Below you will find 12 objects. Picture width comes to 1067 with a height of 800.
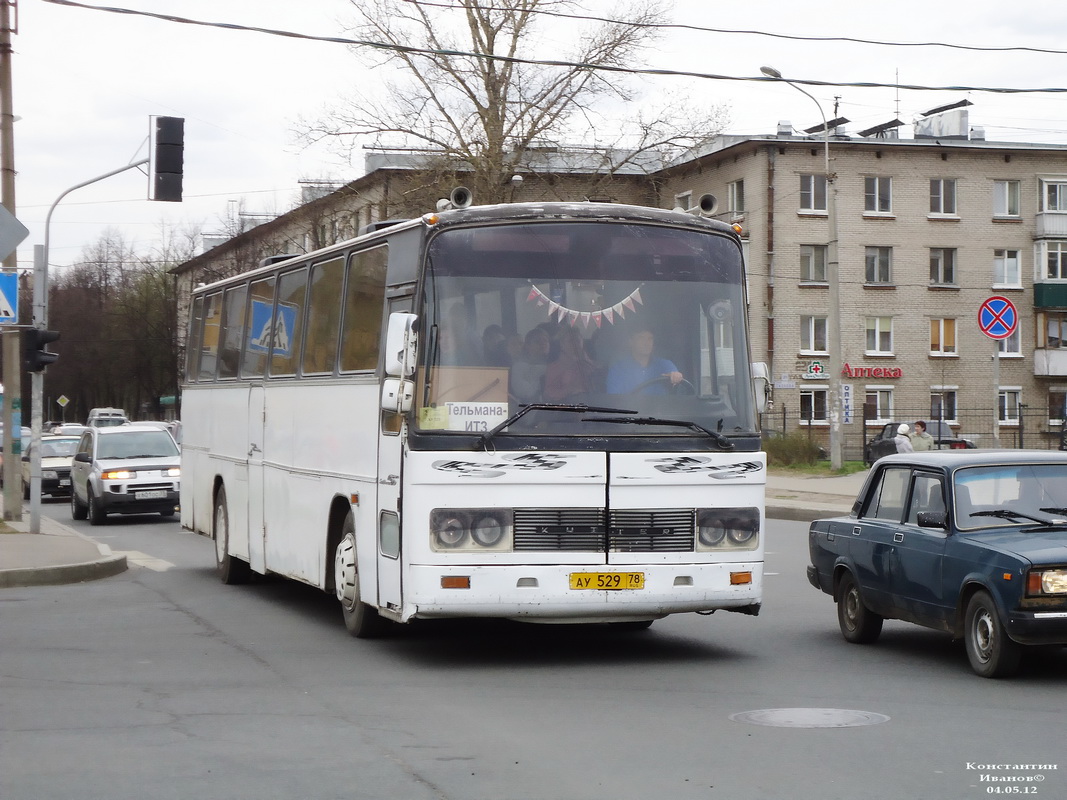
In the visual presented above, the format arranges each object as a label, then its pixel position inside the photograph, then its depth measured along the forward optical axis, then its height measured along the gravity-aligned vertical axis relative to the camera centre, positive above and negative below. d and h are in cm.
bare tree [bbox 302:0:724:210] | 4594 +832
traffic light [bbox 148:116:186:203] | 2161 +322
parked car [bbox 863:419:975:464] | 3776 -135
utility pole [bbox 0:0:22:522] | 2283 +296
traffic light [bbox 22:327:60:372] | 2053 +53
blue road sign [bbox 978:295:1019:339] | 2145 +101
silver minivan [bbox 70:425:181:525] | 2764 -157
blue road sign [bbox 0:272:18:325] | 1761 +104
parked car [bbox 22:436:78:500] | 3666 -182
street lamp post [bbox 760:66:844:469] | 3978 +157
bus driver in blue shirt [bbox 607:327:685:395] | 1030 +12
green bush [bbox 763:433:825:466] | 4416 -178
